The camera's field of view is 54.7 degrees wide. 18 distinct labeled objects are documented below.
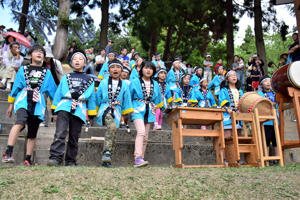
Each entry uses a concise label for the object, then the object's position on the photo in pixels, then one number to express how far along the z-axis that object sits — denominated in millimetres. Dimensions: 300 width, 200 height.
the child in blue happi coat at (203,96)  8930
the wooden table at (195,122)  4930
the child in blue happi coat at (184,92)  9406
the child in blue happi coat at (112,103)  4699
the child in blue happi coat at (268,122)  6617
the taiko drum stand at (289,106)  5164
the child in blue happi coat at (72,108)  4426
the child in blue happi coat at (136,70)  9461
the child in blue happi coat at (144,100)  5152
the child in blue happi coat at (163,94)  7757
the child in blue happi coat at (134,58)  11652
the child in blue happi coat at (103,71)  9805
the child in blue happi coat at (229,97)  6691
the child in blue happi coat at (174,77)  9703
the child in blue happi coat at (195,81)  10036
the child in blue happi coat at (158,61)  11964
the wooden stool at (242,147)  5215
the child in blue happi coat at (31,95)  4598
